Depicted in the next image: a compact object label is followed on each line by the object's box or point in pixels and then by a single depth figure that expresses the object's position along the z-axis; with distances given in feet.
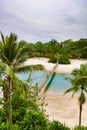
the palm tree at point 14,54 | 20.80
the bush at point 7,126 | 19.82
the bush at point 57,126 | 22.71
